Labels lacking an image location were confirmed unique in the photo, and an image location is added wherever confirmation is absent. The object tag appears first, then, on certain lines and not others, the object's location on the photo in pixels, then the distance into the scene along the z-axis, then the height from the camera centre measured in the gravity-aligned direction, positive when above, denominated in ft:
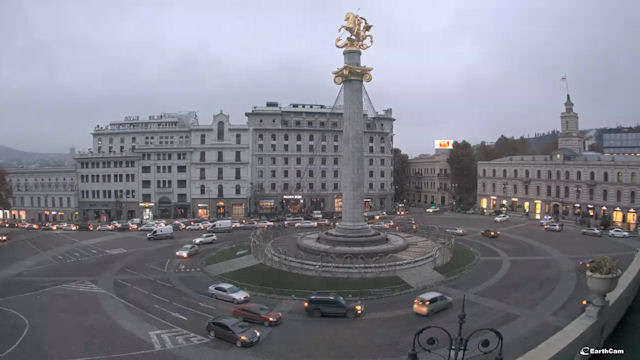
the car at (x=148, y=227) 201.46 -24.55
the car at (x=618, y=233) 163.94 -23.86
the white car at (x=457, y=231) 176.45 -24.63
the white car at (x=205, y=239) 159.63 -24.94
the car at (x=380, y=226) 188.07 -23.49
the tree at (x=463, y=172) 294.66 +5.40
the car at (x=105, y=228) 205.36 -25.37
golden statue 124.16 +48.52
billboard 383.37 +35.46
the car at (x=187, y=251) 134.82 -25.41
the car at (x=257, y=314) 74.95 -26.98
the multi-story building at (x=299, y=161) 258.78 +13.14
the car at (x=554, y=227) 182.50 -23.52
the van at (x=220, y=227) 195.00 -23.97
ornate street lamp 38.74 -17.65
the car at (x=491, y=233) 168.55 -24.38
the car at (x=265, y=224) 207.54 -24.59
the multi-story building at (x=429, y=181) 316.19 -1.63
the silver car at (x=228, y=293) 88.99 -27.09
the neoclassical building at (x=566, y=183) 200.54 -2.97
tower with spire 267.39 +33.79
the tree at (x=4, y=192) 206.91 -5.70
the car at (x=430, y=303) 78.28 -26.14
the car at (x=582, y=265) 111.60 -26.23
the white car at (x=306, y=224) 204.44 -24.01
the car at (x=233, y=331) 66.23 -27.05
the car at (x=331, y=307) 79.00 -26.67
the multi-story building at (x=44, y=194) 254.06 -8.43
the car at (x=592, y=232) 168.67 -24.09
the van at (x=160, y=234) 173.06 -24.25
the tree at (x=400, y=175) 350.84 +4.01
